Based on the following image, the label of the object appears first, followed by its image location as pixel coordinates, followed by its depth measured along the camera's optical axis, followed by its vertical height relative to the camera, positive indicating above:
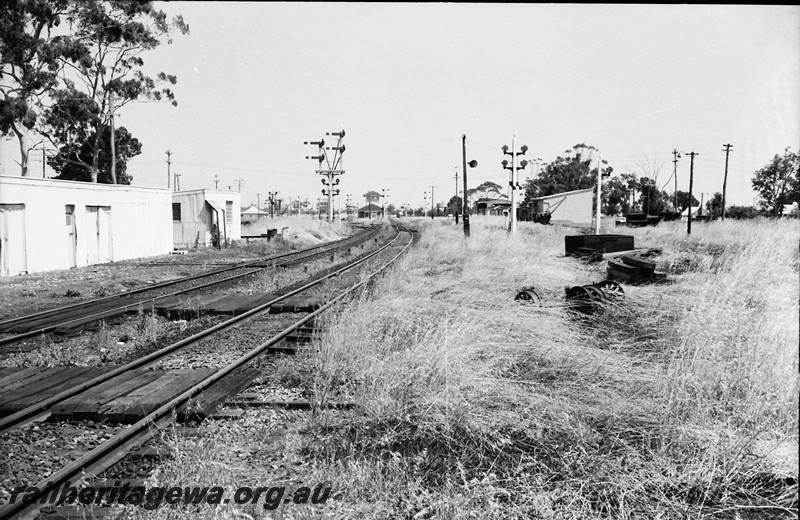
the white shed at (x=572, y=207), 60.19 +1.45
